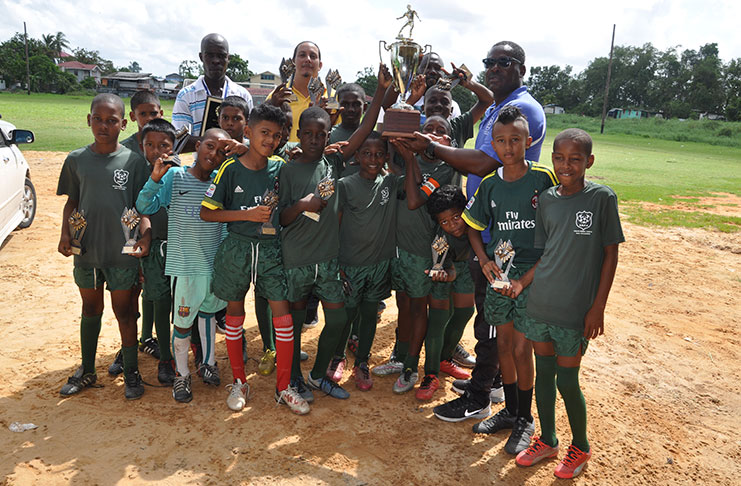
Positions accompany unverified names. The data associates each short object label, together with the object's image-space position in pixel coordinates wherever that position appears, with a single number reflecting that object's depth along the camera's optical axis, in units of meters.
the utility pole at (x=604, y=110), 39.33
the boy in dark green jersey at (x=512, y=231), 3.16
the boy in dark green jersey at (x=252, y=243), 3.42
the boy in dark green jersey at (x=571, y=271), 2.83
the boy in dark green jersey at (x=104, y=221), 3.60
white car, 6.78
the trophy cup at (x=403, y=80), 3.44
